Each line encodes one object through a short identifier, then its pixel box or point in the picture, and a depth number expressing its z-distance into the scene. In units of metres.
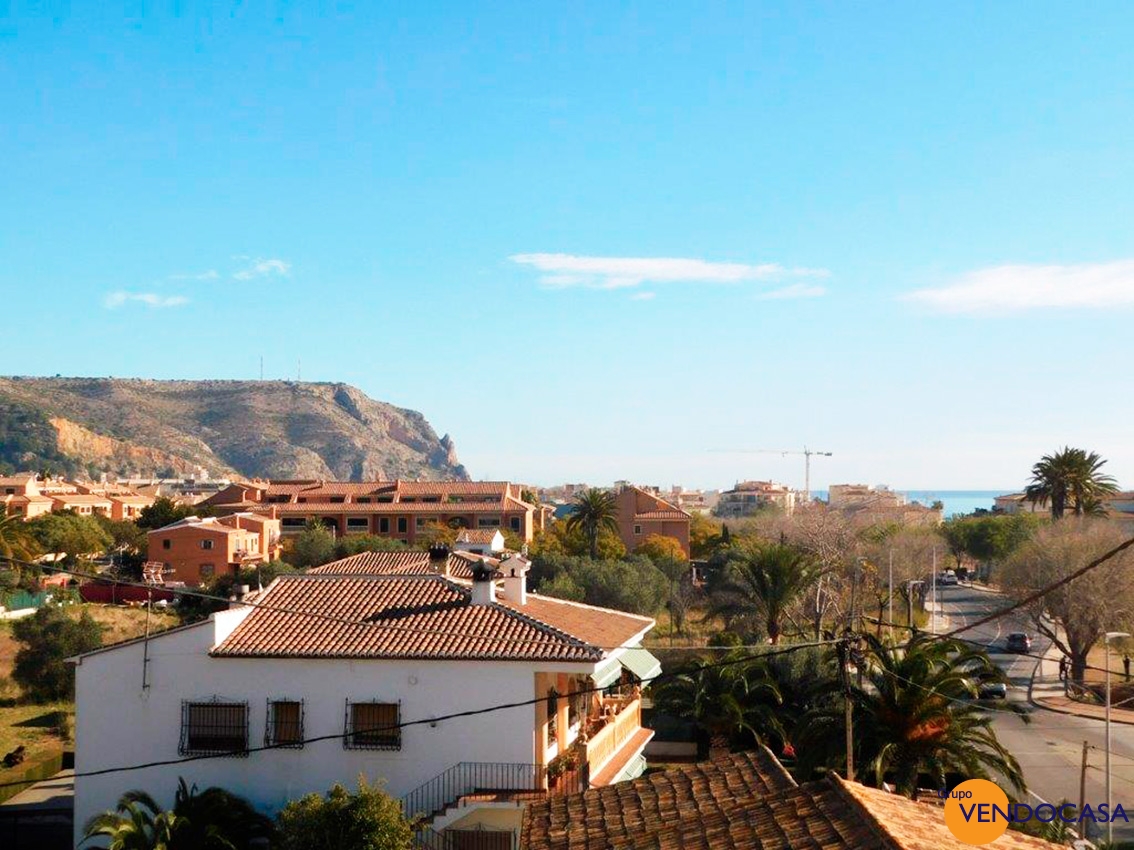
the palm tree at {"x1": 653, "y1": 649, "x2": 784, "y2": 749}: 30.97
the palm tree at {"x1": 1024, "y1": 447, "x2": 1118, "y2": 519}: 64.81
